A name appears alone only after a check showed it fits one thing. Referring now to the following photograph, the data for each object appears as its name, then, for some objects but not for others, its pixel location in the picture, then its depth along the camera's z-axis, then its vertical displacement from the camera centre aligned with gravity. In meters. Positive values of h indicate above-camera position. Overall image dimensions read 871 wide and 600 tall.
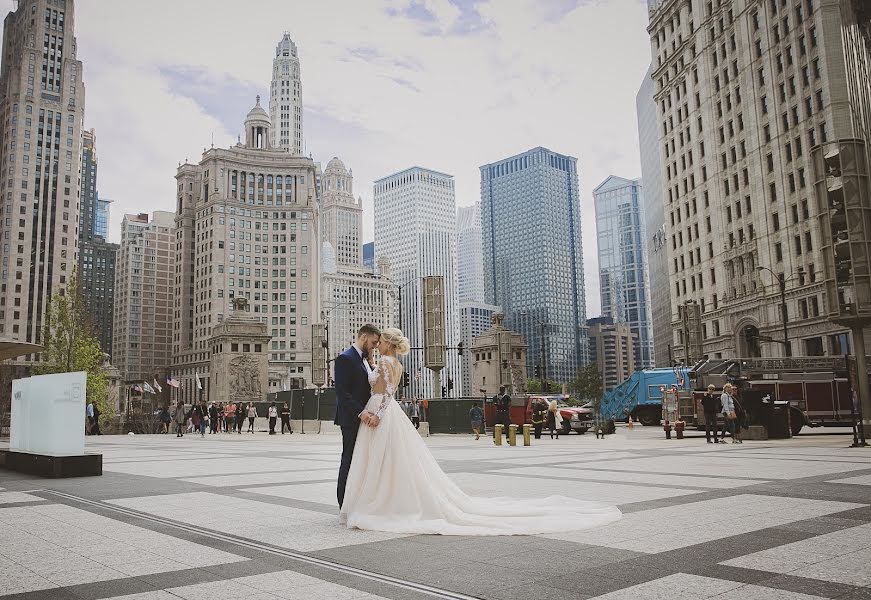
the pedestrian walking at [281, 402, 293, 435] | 40.73 -1.40
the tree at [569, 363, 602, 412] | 85.41 +0.18
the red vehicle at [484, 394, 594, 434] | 34.97 -1.58
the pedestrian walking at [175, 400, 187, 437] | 38.12 -1.25
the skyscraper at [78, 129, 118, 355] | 185.25 +38.83
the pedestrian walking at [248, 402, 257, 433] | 44.79 -1.42
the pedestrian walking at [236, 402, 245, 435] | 44.83 -1.52
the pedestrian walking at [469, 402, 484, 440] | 29.15 -1.33
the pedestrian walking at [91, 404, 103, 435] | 41.71 -1.79
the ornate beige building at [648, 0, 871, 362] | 52.22 +20.14
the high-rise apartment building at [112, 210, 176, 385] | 167.12 +25.38
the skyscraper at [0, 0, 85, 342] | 114.44 +41.47
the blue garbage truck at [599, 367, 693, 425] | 40.56 -0.91
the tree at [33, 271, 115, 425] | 43.81 +3.68
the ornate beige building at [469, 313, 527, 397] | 69.50 +2.68
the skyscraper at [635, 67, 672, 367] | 100.56 +25.28
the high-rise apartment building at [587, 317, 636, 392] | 195.12 +11.30
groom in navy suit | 7.66 -0.03
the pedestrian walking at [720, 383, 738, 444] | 21.73 -0.87
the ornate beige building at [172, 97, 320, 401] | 137.38 +29.86
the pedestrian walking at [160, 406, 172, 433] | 45.37 -1.42
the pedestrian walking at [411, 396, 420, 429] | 35.53 -1.30
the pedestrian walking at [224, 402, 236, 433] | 45.41 -1.50
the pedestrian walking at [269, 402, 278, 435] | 39.58 -1.39
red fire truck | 30.58 -0.35
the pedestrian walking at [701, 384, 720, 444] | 22.94 -1.02
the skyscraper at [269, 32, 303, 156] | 193.62 +82.72
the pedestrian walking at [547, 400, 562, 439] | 29.62 -1.38
